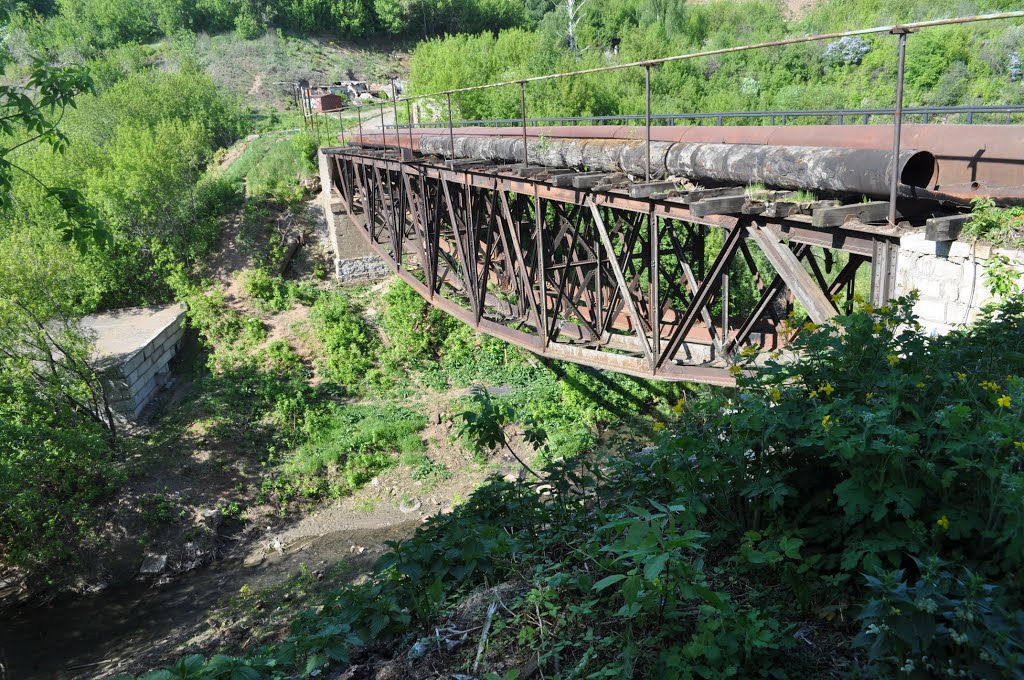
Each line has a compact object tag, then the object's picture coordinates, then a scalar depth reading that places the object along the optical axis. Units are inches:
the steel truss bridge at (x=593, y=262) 256.4
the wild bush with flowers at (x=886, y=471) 102.1
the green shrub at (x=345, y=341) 822.5
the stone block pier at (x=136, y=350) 775.1
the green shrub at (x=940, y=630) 87.5
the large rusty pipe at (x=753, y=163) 225.8
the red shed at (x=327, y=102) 1424.3
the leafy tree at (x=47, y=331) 665.6
